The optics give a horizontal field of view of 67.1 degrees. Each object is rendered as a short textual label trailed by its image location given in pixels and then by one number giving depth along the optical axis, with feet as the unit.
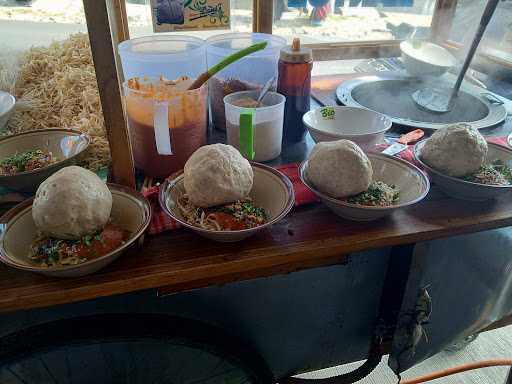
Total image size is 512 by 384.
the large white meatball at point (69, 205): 2.52
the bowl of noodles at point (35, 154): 3.25
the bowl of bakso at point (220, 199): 2.83
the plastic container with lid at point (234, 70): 4.60
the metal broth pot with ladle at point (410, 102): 4.99
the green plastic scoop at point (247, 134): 3.53
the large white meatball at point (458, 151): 3.28
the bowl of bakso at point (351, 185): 3.01
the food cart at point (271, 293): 2.76
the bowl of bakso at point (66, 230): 2.51
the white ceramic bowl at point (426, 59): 6.16
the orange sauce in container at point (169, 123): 3.54
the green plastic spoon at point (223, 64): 3.57
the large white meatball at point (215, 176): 2.83
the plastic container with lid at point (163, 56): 4.04
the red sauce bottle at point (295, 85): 4.20
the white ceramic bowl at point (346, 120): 4.41
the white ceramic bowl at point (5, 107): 3.77
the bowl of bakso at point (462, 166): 3.27
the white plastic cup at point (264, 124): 3.88
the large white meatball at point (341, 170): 3.01
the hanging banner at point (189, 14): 4.66
